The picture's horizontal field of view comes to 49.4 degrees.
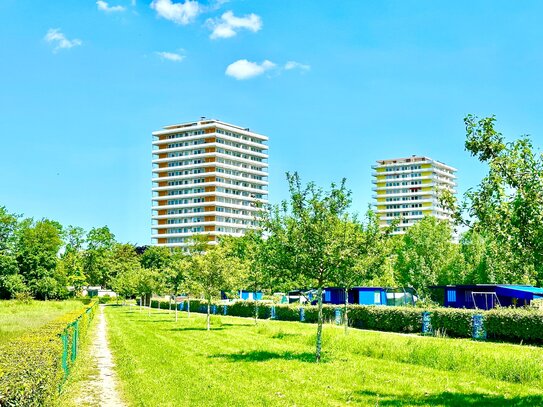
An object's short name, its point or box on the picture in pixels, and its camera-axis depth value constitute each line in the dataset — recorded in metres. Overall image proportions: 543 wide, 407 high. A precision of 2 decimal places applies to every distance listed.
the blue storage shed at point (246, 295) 111.94
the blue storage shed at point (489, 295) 49.06
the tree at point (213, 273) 41.69
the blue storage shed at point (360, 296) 61.41
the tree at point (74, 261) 108.69
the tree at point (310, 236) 22.58
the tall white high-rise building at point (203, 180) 159.75
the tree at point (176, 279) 52.49
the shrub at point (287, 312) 49.62
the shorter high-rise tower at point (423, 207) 196.50
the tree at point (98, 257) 118.62
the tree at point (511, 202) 14.05
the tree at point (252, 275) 47.88
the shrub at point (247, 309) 54.88
